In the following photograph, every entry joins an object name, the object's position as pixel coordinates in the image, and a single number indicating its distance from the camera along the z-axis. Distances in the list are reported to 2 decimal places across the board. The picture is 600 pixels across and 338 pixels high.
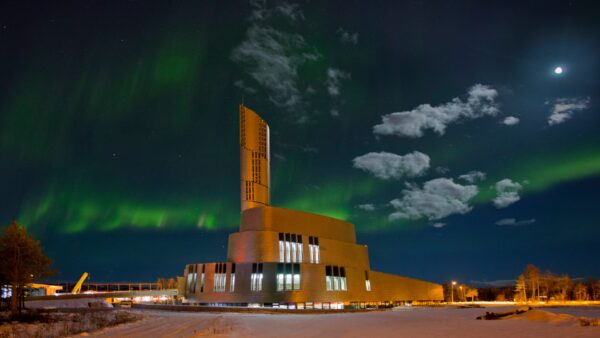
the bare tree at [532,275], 120.38
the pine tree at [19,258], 50.81
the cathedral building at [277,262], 79.06
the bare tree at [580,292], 118.69
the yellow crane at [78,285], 157.62
